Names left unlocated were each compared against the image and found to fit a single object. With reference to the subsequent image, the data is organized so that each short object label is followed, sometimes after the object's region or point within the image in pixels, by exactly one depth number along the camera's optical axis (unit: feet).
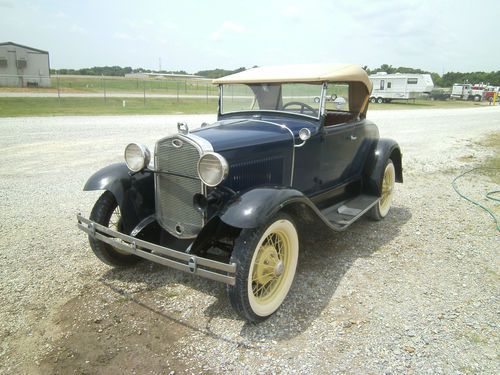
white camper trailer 112.47
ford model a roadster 9.19
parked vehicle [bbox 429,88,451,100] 140.56
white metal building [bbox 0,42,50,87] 109.02
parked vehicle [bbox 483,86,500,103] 132.77
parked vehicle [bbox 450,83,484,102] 146.82
